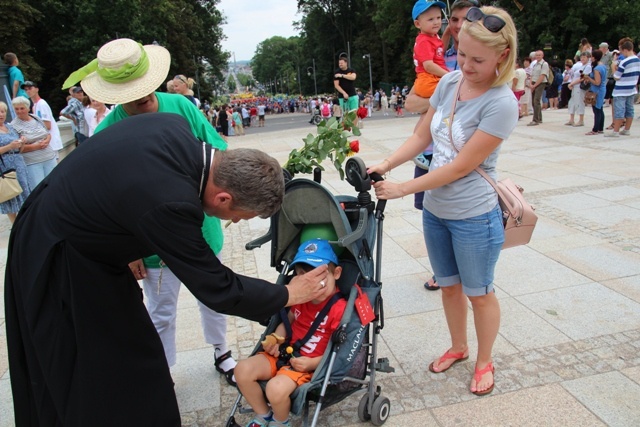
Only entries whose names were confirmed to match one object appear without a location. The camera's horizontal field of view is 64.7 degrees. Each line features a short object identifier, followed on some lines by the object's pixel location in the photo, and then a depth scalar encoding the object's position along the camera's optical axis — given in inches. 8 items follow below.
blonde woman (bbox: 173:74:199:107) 328.5
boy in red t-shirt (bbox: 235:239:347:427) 94.1
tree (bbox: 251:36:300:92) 4498.0
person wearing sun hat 97.7
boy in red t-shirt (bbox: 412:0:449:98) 145.6
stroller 94.9
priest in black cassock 68.1
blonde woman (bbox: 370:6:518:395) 92.4
